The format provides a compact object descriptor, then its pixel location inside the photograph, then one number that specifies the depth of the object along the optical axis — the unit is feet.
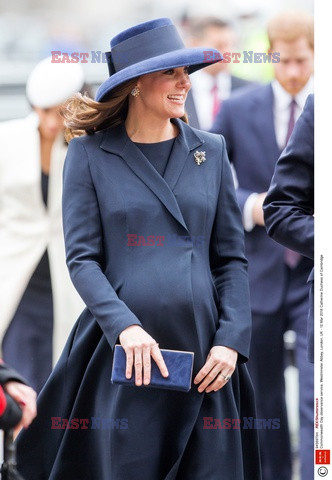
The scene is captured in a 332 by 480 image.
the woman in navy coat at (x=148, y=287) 27.14
